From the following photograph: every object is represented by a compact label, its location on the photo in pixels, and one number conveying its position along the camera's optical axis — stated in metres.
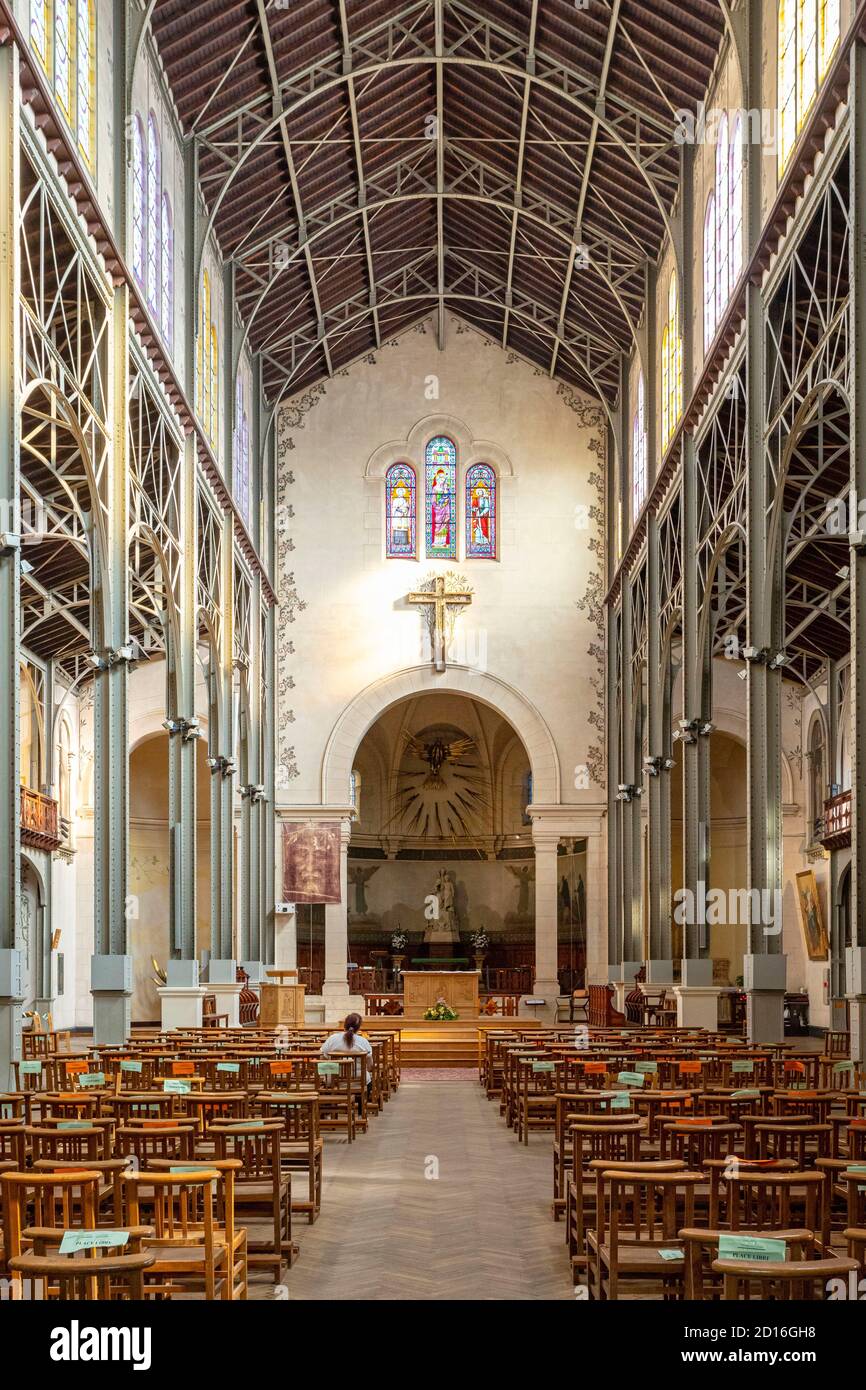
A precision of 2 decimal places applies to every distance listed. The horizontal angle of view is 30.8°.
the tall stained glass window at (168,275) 26.23
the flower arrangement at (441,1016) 32.53
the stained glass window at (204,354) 30.75
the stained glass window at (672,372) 30.34
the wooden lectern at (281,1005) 31.95
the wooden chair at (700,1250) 6.17
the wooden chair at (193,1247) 7.33
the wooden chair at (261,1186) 9.62
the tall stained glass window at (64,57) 18.75
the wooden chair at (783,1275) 5.49
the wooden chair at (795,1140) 9.65
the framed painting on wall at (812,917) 36.31
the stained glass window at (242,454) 36.31
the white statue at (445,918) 48.25
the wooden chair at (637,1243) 7.50
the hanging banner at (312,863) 40.75
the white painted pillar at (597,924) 40.38
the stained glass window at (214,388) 32.09
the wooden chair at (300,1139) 11.79
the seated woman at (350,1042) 18.42
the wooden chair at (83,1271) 5.48
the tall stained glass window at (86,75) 20.00
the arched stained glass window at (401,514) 42.25
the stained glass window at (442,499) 42.16
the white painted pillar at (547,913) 40.51
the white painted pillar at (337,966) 40.16
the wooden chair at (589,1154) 9.60
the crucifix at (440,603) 41.36
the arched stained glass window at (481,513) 42.16
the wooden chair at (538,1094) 16.70
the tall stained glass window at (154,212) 25.30
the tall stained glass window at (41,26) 17.45
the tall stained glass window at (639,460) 36.16
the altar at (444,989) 33.38
